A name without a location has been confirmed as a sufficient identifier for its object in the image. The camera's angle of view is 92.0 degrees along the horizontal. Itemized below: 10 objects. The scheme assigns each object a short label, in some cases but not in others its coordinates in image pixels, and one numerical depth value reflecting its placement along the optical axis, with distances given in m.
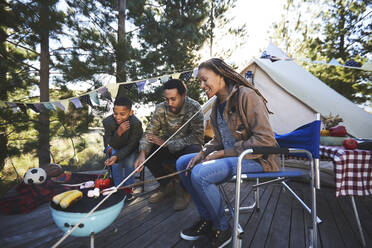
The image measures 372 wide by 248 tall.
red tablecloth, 1.25
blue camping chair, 0.95
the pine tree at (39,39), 2.82
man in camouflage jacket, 1.92
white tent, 2.87
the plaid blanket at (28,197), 1.79
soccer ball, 2.36
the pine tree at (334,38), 6.92
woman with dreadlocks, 1.10
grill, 0.90
